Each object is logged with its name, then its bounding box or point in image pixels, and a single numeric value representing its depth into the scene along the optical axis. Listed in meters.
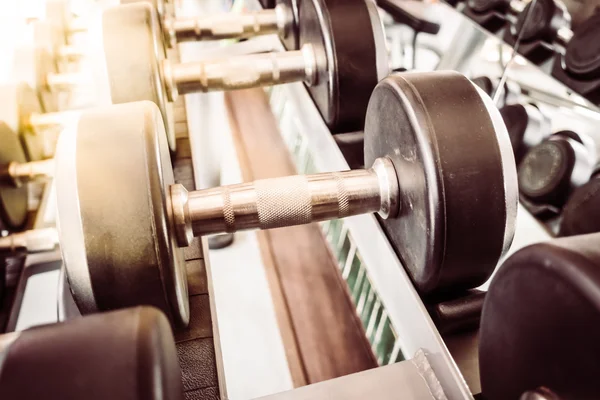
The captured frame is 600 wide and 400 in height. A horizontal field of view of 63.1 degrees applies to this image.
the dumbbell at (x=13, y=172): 0.86
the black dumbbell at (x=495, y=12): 1.44
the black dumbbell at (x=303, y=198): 0.56
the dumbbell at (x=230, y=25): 1.16
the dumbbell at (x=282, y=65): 0.87
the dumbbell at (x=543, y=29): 1.25
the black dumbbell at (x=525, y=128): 1.20
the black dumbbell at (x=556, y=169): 1.11
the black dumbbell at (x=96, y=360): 0.36
